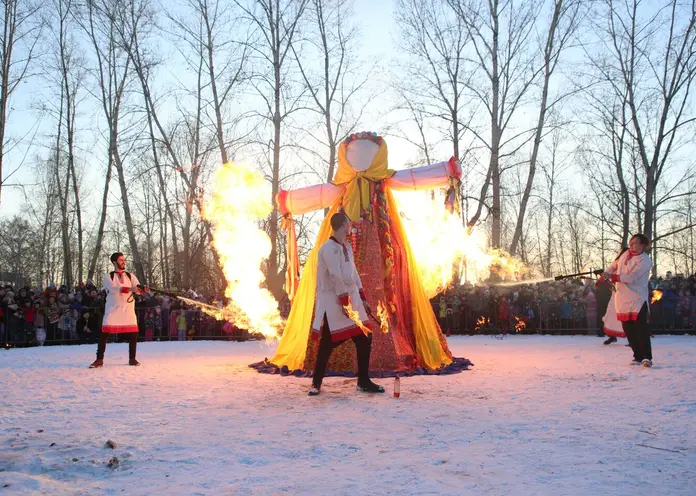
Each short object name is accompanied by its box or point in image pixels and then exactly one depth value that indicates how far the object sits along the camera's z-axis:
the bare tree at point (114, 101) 20.66
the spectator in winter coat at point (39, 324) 14.84
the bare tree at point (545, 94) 19.67
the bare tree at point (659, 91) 18.83
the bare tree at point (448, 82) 21.31
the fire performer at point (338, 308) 6.39
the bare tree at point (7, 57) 18.48
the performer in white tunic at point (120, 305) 9.85
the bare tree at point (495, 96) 19.97
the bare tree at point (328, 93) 20.72
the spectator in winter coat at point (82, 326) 15.85
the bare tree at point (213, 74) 19.50
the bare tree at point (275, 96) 18.75
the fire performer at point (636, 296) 8.55
